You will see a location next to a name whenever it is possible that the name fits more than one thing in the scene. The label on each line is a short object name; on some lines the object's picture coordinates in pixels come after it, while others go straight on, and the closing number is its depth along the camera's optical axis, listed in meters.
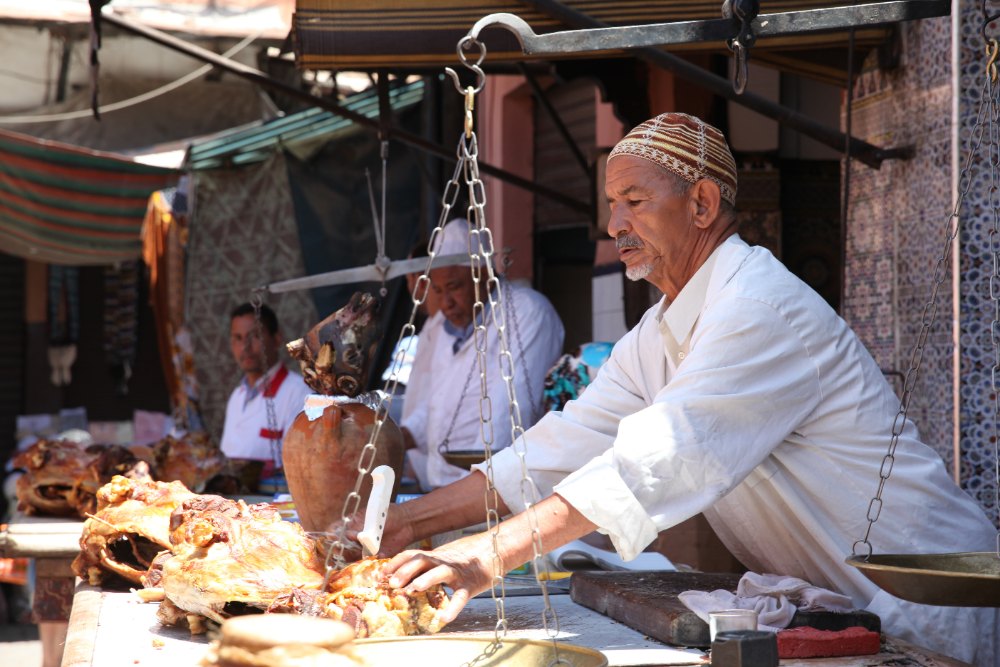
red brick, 2.24
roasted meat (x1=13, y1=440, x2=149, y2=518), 5.06
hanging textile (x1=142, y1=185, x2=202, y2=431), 9.00
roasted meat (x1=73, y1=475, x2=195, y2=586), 3.22
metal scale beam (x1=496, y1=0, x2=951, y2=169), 2.62
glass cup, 1.95
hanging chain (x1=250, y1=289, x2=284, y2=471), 5.00
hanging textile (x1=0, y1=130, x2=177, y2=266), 8.73
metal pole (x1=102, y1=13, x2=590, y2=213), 5.27
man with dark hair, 6.71
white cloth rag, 2.35
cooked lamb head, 3.24
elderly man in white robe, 2.41
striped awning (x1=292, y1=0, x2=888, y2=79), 4.32
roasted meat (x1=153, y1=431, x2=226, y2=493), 5.26
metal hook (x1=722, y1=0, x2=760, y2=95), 2.60
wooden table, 2.24
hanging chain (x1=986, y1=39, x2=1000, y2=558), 2.53
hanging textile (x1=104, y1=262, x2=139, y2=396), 11.07
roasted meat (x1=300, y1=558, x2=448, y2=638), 2.30
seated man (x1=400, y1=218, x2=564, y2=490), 5.82
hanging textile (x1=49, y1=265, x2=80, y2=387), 11.72
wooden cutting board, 2.34
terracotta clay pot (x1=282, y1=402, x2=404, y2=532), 3.10
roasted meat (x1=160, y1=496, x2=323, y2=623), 2.47
